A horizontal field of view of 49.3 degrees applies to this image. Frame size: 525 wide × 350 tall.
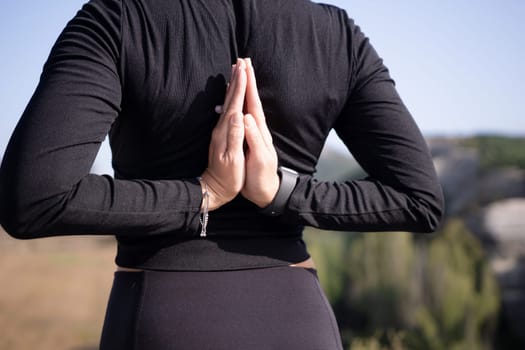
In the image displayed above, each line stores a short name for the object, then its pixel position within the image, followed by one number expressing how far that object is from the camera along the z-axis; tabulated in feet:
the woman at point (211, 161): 3.75
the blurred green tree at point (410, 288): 24.82
